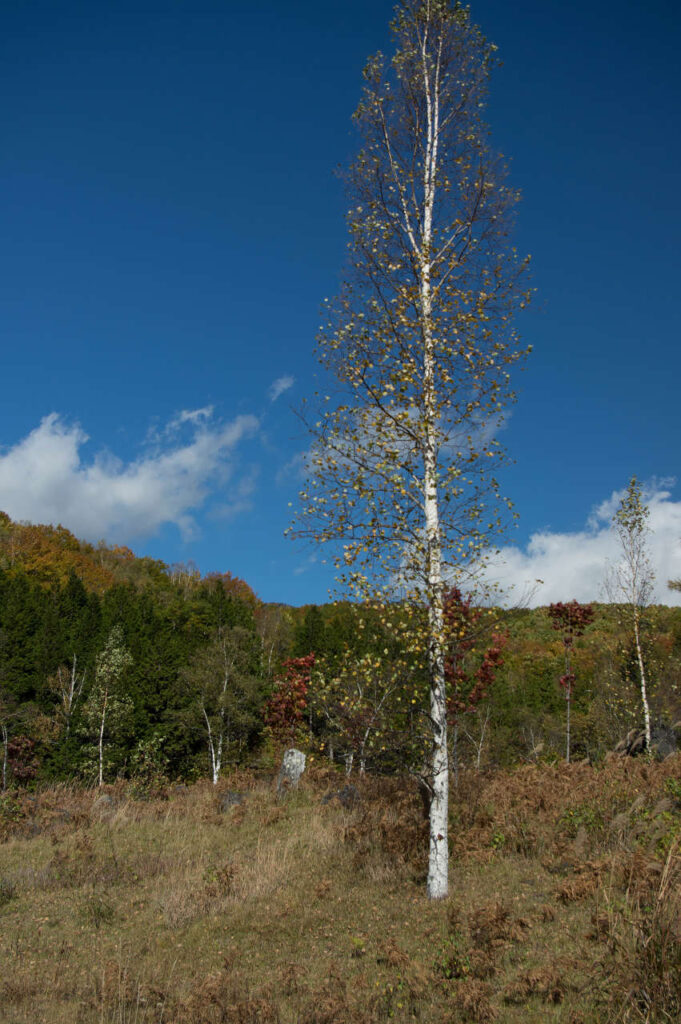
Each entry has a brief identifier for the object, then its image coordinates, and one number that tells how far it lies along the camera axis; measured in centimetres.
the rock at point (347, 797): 1268
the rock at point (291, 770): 1454
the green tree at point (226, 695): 4597
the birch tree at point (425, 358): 848
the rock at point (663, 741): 1668
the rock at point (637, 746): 1993
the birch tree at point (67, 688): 4827
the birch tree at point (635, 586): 2247
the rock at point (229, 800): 1369
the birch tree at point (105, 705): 4469
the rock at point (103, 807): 1327
